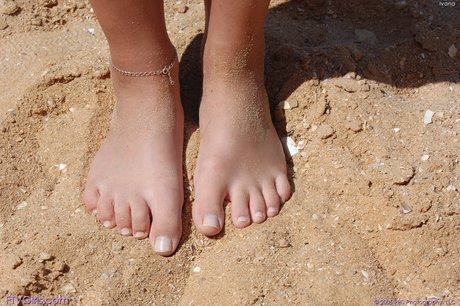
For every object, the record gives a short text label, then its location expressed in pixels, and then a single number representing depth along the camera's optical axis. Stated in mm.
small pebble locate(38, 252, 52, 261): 726
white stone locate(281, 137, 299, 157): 820
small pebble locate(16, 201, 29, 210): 773
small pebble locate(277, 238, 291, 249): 745
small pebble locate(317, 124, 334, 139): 802
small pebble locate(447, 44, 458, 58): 881
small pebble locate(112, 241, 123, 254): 746
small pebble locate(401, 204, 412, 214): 746
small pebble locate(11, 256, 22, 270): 718
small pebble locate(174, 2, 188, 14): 939
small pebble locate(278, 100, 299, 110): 831
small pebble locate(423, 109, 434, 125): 815
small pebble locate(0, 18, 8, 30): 924
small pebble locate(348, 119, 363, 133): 799
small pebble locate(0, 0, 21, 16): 929
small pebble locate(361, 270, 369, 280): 723
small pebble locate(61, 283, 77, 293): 716
